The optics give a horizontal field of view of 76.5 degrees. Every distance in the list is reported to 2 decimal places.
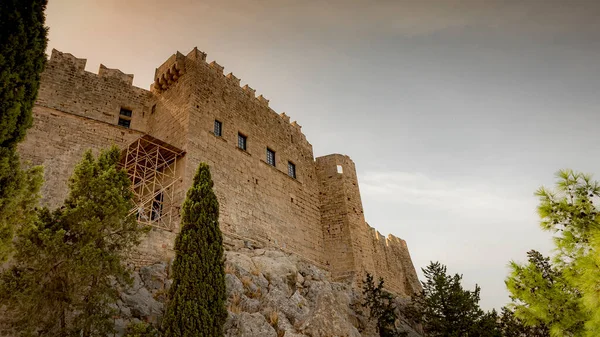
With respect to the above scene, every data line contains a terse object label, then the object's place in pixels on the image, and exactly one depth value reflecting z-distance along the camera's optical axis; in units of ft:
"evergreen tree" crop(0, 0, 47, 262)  18.57
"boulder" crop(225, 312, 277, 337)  30.36
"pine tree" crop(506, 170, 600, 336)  22.62
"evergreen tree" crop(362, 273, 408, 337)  44.21
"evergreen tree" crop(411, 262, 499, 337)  44.80
